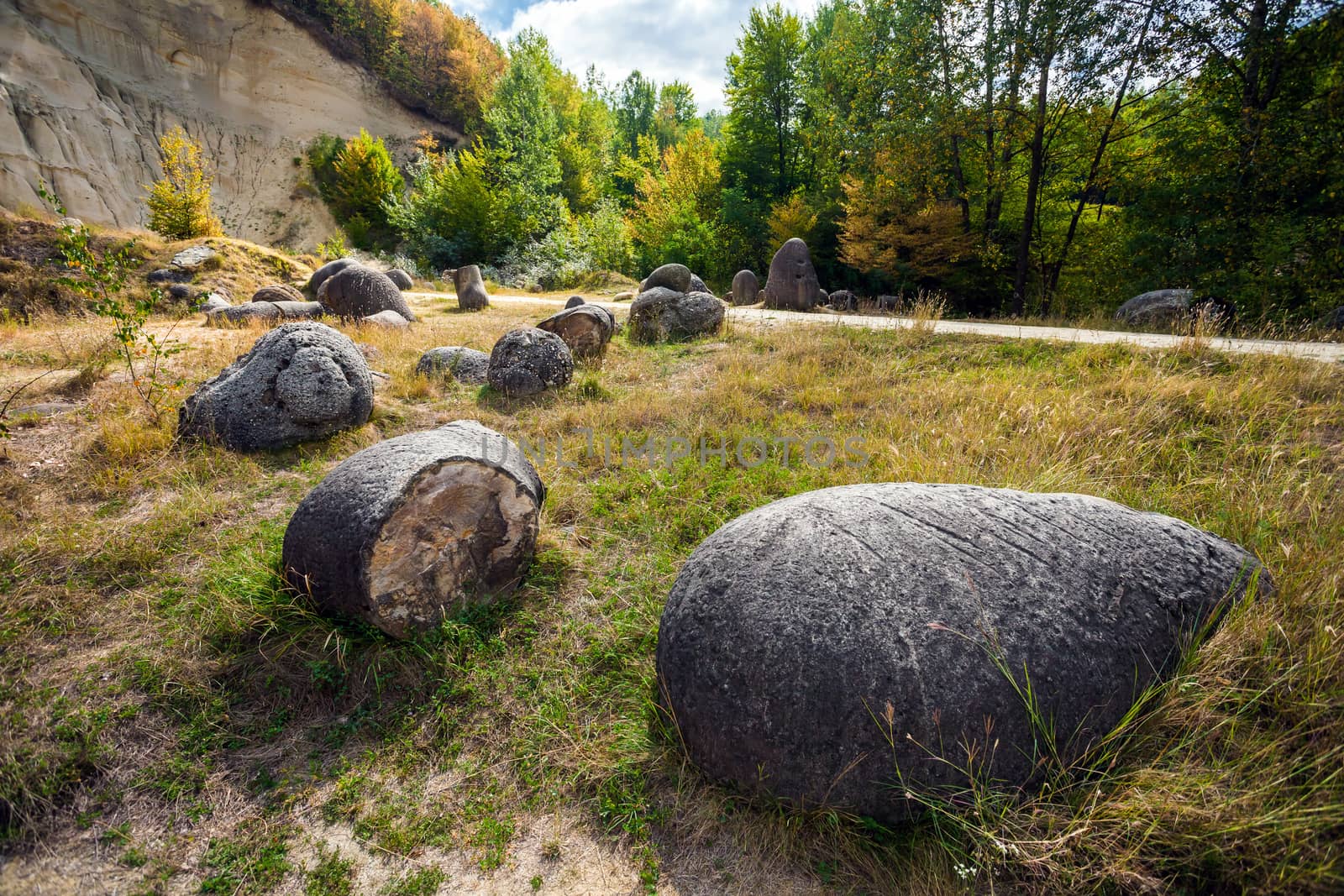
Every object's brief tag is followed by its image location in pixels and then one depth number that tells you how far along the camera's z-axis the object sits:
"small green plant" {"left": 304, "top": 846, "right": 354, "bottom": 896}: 1.68
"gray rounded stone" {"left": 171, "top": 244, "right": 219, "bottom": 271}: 11.84
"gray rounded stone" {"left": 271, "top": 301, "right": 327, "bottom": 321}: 10.00
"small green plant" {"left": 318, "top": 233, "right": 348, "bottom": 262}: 20.53
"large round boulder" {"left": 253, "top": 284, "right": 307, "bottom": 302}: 11.70
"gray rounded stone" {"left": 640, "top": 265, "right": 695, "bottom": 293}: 14.20
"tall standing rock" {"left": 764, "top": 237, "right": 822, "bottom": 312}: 13.73
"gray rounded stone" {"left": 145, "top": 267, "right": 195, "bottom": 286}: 11.27
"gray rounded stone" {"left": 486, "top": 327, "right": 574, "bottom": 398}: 6.31
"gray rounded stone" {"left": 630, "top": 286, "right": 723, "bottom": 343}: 9.33
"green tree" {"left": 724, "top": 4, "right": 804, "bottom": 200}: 23.55
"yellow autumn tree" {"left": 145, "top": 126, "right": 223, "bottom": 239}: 14.09
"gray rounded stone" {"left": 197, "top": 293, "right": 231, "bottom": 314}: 9.79
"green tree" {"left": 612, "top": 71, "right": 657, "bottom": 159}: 51.16
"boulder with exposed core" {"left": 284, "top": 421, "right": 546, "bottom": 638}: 2.48
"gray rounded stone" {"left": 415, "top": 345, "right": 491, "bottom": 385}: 6.98
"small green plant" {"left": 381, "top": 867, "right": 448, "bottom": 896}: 1.68
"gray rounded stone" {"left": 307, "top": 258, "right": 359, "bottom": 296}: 12.45
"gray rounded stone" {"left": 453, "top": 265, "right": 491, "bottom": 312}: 15.31
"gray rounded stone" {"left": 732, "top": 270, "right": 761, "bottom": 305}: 16.48
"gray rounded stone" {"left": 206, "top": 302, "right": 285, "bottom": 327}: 9.25
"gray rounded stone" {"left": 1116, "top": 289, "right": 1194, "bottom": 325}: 8.01
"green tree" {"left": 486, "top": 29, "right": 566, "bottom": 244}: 27.09
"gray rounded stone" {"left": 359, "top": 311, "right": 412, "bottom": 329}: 9.90
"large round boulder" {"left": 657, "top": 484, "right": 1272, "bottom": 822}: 1.63
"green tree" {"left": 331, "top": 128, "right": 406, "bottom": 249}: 27.27
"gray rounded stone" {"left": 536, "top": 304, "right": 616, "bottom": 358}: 7.85
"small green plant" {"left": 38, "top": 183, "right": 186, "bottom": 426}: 4.18
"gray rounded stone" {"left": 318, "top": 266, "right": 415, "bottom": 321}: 11.05
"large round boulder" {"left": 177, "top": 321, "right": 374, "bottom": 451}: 4.48
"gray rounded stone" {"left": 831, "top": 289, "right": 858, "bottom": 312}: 15.47
